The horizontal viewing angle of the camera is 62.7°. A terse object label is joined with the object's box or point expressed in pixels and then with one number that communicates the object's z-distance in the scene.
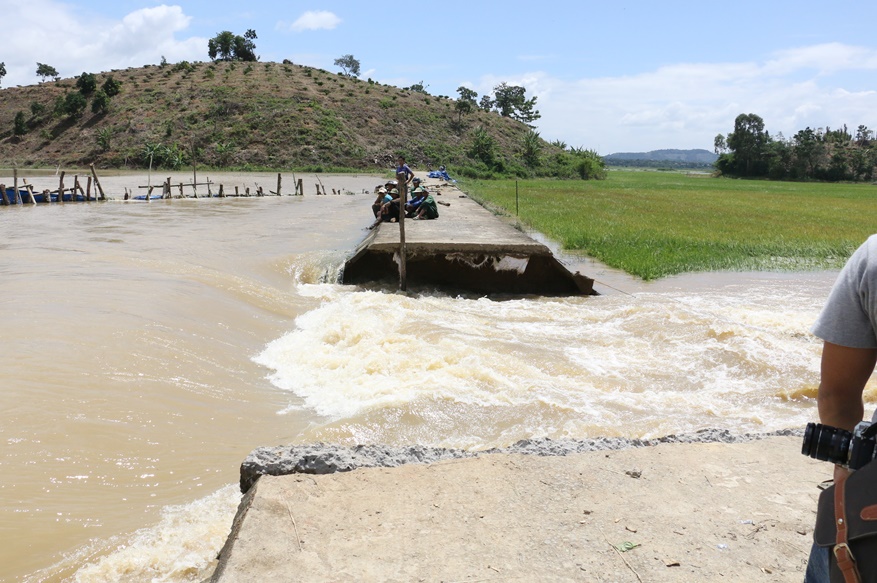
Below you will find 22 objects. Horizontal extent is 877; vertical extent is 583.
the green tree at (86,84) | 69.31
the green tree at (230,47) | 87.56
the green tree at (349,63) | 110.31
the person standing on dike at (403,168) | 14.24
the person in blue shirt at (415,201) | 16.80
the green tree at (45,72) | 88.62
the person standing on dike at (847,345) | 1.74
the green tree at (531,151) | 68.75
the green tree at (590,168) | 66.38
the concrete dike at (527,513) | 2.91
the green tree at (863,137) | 83.57
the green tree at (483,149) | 65.56
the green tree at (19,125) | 66.88
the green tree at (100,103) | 66.00
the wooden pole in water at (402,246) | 11.29
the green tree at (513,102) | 90.00
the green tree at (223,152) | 58.72
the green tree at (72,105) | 66.62
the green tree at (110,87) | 69.31
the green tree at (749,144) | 78.19
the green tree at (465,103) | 75.06
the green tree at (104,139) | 59.97
